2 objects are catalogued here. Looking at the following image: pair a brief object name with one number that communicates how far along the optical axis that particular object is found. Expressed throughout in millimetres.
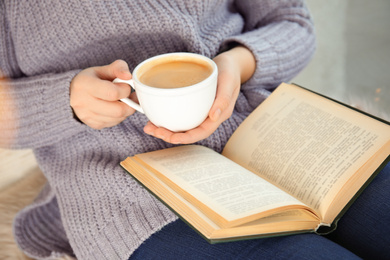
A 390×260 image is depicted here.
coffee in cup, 461
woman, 557
